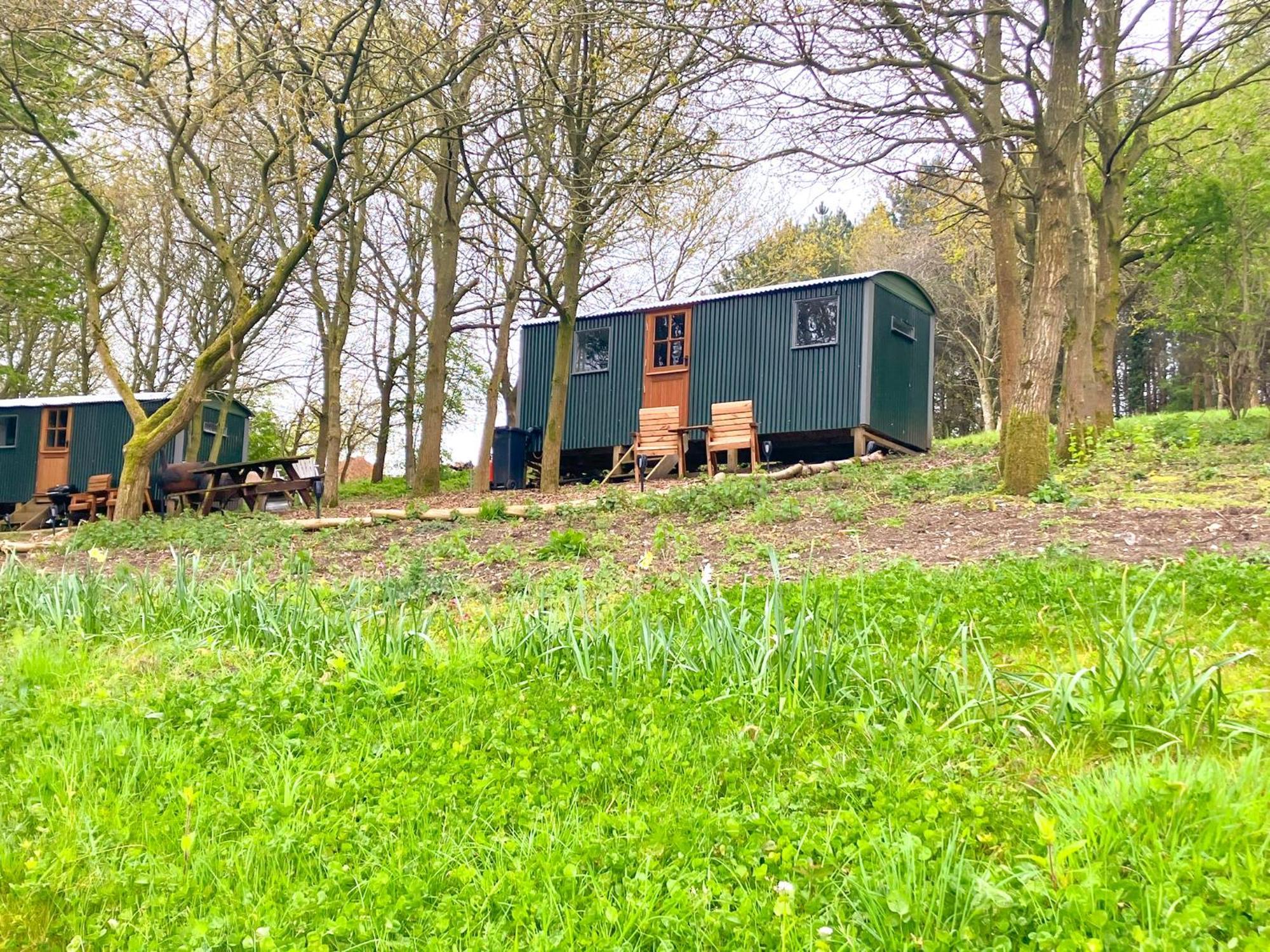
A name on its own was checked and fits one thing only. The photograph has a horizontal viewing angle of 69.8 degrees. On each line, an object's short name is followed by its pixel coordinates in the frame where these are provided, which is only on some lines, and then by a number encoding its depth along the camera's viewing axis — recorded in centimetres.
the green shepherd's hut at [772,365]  1470
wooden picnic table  1380
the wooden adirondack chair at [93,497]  1831
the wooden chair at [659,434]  1460
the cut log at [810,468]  1191
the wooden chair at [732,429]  1371
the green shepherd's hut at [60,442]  1992
